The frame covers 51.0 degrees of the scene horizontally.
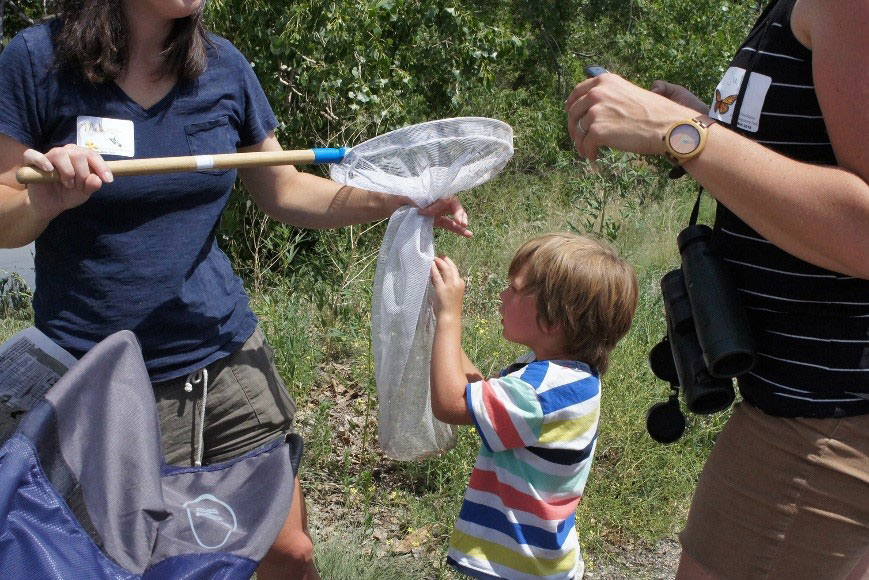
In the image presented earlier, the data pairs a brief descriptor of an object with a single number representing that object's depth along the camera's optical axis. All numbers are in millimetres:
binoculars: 1680
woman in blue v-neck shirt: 2002
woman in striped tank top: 1481
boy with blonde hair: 2102
